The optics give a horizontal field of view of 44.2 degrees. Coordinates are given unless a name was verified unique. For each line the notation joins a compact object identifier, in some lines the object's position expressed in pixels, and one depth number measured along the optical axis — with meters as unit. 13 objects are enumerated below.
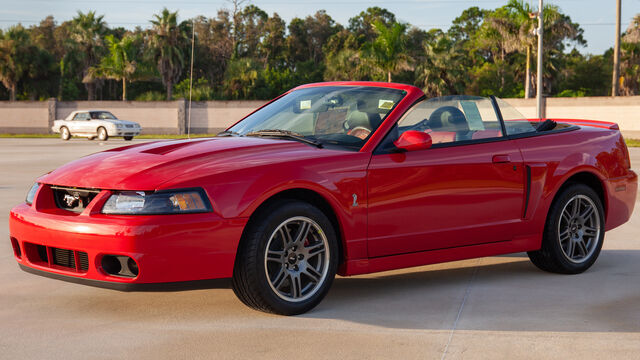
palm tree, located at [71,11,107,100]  68.69
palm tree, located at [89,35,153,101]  61.75
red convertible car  4.50
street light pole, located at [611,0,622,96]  45.66
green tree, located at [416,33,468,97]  53.25
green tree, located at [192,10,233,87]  77.19
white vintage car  37.16
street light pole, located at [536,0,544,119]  35.56
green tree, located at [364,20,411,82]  49.09
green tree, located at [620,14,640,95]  60.38
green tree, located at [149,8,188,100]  64.69
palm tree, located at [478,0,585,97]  48.16
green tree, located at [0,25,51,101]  64.56
